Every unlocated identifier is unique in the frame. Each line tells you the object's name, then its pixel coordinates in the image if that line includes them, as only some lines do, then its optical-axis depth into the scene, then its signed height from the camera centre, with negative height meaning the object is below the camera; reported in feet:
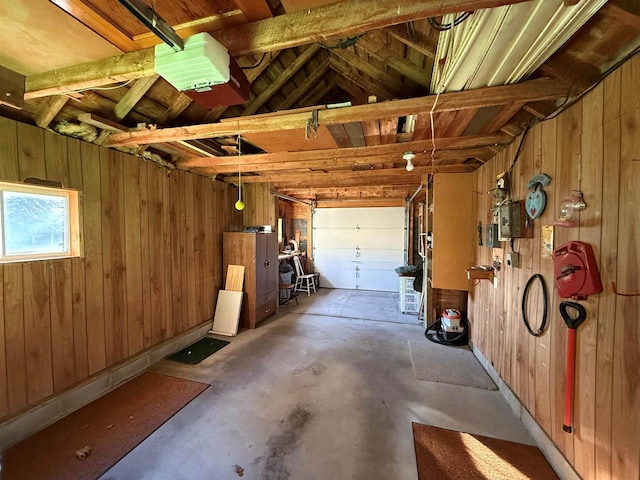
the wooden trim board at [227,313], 12.88 -4.14
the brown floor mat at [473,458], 5.26 -5.03
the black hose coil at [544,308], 5.80 -1.75
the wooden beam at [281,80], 7.77 +4.98
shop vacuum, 11.52 -4.58
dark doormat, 10.19 -5.05
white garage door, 22.09 -1.21
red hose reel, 4.37 -0.71
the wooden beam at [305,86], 8.83 +5.27
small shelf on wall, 8.81 -1.44
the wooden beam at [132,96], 6.25 +3.62
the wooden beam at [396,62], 6.75 +4.60
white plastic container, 16.26 -4.17
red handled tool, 4.78 -2.48
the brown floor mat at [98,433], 5.41 -5.00
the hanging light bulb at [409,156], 8.48 +2.56
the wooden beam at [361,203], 21.82 +2.69
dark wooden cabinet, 13.53 -1.68
